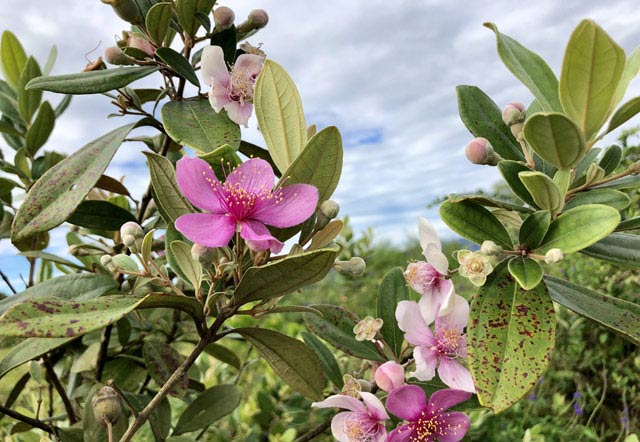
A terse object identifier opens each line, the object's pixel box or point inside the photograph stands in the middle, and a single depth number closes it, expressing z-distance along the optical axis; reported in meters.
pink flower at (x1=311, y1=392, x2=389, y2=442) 0.16
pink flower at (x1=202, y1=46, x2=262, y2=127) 0.16
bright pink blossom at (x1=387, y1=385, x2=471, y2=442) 0.16
